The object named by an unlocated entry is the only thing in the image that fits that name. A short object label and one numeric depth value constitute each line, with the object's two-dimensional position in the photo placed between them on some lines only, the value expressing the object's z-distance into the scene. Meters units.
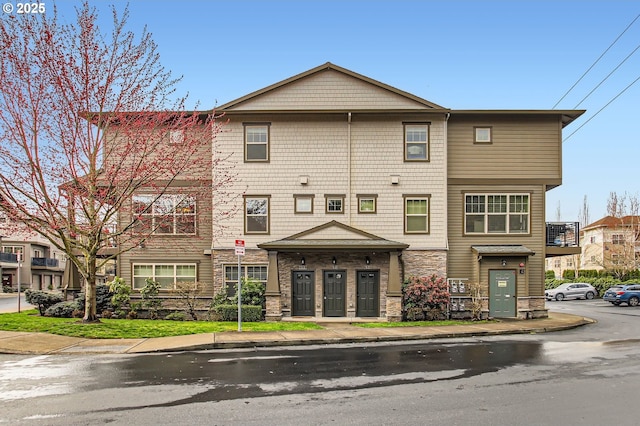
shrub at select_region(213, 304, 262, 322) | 21.42
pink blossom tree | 17.87
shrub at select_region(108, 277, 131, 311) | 22.78
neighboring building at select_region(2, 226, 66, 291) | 69.25
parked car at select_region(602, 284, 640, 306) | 35.28
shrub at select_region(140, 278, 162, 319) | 23.02
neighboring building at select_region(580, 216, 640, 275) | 50.75
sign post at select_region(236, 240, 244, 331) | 17.47
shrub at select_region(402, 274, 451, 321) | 22.12
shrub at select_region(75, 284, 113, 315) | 22.86
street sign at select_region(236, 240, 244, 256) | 17.53
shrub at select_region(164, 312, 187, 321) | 22.76
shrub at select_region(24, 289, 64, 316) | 22.09
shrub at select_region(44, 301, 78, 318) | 21.36
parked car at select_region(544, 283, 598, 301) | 43.34
